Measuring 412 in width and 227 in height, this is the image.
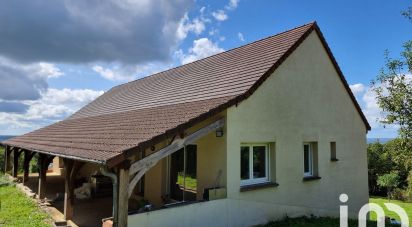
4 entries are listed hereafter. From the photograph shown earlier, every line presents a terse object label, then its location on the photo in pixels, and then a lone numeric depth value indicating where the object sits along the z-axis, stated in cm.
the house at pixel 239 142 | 825
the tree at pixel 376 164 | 4019
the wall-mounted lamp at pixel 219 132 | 960
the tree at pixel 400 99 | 1794
